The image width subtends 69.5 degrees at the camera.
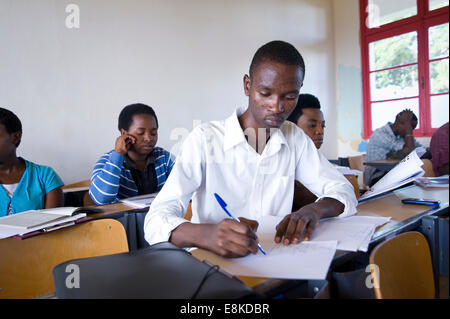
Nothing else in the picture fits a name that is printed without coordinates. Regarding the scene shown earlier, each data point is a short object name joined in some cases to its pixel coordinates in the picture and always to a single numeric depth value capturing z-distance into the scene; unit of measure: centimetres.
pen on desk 75
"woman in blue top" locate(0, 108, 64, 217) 159
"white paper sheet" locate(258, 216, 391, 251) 74
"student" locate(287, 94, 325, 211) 177
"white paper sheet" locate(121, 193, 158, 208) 152
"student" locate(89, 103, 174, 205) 178
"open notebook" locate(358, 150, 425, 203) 109
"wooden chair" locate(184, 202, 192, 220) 132
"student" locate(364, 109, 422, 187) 279
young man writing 96
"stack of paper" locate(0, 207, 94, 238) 104
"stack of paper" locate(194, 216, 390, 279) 60
